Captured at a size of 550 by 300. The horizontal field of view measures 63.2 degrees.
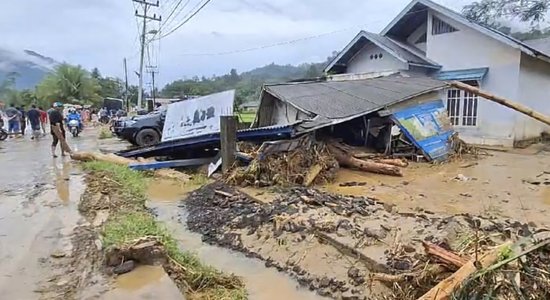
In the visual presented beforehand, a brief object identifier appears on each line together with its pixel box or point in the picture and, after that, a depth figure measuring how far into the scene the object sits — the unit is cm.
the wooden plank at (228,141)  983
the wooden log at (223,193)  799
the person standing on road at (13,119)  2153
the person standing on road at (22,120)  2215
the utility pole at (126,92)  4403
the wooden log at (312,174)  873
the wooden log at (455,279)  327
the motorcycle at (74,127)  2134
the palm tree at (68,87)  4788
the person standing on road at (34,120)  2053
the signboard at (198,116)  1142
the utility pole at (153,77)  3928
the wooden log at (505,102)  799
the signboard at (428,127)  1107
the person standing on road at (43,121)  2286
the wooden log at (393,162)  1038
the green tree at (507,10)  2292
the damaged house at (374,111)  1059
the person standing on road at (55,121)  1329
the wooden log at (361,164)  973
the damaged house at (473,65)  1415
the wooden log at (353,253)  461
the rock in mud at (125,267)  451
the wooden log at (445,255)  359
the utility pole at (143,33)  3056
